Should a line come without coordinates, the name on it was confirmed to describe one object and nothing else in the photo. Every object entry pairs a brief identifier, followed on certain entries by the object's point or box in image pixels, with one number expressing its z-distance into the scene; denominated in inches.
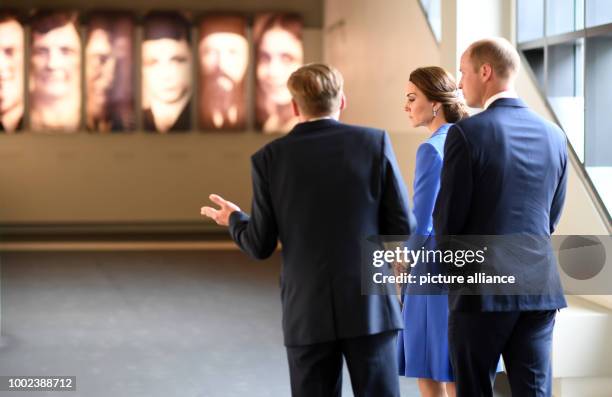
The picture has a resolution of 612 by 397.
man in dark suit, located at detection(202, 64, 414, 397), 241.6
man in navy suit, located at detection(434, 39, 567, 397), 250.7
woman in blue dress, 292.2
